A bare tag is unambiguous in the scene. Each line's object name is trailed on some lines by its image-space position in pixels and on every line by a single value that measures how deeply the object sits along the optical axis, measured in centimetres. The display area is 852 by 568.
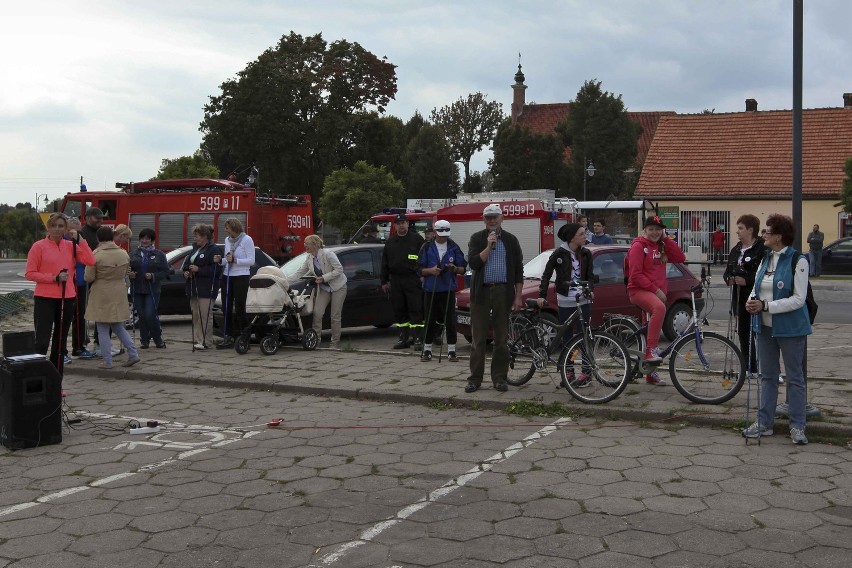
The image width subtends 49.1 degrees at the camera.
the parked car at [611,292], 1287
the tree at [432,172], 7350
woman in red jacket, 938
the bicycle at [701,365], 829
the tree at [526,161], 6525
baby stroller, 1256
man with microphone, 927
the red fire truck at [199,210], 2440
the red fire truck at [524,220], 2167
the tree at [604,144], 6462
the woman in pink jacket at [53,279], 961
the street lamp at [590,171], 5081
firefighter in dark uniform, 1295
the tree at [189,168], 5491
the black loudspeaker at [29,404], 733
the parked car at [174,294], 1695
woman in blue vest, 695
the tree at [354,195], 4994
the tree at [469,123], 7688
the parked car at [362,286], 1448
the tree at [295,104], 5188
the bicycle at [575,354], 861
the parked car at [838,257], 3044
